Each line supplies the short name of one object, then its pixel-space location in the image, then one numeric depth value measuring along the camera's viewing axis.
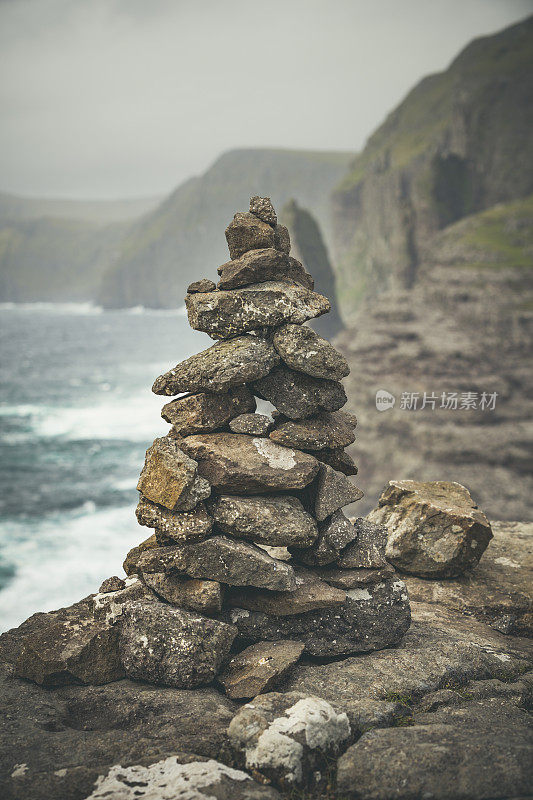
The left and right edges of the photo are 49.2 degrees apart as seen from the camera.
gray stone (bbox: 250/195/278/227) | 11.45
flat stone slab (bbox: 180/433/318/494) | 9.89
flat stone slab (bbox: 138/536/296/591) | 9.40
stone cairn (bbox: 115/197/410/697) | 9.29
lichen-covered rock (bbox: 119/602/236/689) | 8.90
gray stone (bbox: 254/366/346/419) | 10.70
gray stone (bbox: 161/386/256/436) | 10.59
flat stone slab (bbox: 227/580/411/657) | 9.84
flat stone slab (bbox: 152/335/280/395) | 10.20
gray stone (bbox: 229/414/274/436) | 10.54
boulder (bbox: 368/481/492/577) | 13.42
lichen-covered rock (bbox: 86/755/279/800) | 6.45
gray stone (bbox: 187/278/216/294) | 11.09
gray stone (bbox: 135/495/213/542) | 9.45
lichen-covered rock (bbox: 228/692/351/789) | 6.94
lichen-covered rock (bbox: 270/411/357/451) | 10.55
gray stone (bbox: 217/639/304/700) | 8.66
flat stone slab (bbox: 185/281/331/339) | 10.62
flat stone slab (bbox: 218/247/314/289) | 10.84
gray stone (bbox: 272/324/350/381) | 10.34
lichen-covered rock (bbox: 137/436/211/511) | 9.48
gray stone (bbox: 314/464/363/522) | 10.49
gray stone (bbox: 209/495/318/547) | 9.73
